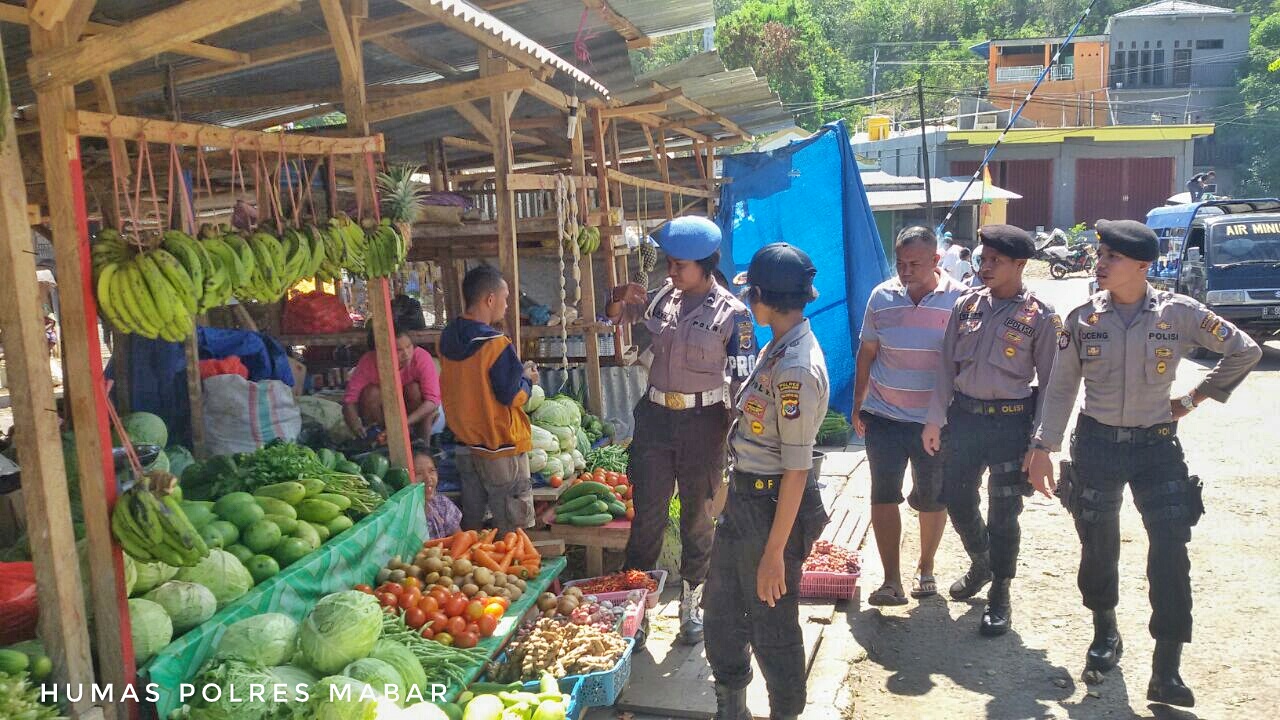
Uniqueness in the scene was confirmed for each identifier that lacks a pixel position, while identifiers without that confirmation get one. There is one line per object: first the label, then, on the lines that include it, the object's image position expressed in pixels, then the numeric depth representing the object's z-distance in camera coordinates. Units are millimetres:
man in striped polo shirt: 5309
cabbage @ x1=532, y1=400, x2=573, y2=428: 6539
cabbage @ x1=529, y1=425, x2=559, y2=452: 6121
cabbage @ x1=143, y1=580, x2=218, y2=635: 3367
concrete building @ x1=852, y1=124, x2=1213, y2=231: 35375
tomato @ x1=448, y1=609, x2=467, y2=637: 4168
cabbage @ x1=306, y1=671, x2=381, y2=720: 3172
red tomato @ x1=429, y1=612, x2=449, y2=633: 4133
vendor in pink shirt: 6496
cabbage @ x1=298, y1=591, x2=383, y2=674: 3492
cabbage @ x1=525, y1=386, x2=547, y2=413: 6676
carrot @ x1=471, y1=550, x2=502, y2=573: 4699
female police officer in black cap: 3525
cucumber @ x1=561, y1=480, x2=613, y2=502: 5887
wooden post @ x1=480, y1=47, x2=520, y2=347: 5637
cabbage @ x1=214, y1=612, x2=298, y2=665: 3391
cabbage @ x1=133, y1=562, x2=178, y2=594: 3441
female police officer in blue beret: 4785
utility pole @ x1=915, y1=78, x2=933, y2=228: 19859
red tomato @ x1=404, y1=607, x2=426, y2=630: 4137
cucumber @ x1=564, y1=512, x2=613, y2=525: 5660
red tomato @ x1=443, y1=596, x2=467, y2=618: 4242
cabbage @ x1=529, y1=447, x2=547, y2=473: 5996
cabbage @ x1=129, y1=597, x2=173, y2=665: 3186
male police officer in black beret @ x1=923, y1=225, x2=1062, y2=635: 4883
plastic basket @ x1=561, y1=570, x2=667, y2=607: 4953
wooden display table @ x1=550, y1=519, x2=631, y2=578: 5641
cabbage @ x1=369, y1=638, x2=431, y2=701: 3617
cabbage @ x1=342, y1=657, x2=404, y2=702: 3418
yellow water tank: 38938
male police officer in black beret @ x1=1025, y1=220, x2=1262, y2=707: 4172
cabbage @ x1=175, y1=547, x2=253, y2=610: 3572
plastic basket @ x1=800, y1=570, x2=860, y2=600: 5484
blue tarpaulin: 9914
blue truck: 13773
